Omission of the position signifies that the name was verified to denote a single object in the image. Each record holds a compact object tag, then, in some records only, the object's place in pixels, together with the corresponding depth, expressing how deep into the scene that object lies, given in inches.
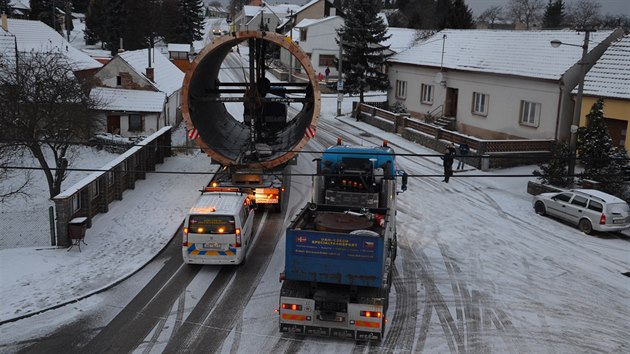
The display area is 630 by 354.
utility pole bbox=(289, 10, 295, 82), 2317.2
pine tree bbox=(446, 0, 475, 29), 2476.6
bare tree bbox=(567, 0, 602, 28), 4386.1
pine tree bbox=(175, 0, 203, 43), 3671.3
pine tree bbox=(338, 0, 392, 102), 1824.6
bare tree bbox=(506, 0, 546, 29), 4798.2
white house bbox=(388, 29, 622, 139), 1192.2
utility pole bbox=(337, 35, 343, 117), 1708.9
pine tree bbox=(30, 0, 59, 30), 3472.0
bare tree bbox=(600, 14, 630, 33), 3213.6
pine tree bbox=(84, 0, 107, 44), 3339.6
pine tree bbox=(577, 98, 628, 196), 913.5
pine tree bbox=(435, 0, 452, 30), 3555.6
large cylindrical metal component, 836.0
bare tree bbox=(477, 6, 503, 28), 5300.2
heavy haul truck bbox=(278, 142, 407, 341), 478.3
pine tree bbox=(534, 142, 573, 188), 968.3
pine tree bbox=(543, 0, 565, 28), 3720.5
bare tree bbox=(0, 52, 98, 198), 929.5
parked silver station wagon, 799.7
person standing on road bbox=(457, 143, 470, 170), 1102.3
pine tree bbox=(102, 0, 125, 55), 3110.2
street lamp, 890.7
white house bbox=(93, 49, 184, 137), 1459.2
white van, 627.2
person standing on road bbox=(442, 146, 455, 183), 1020.5
